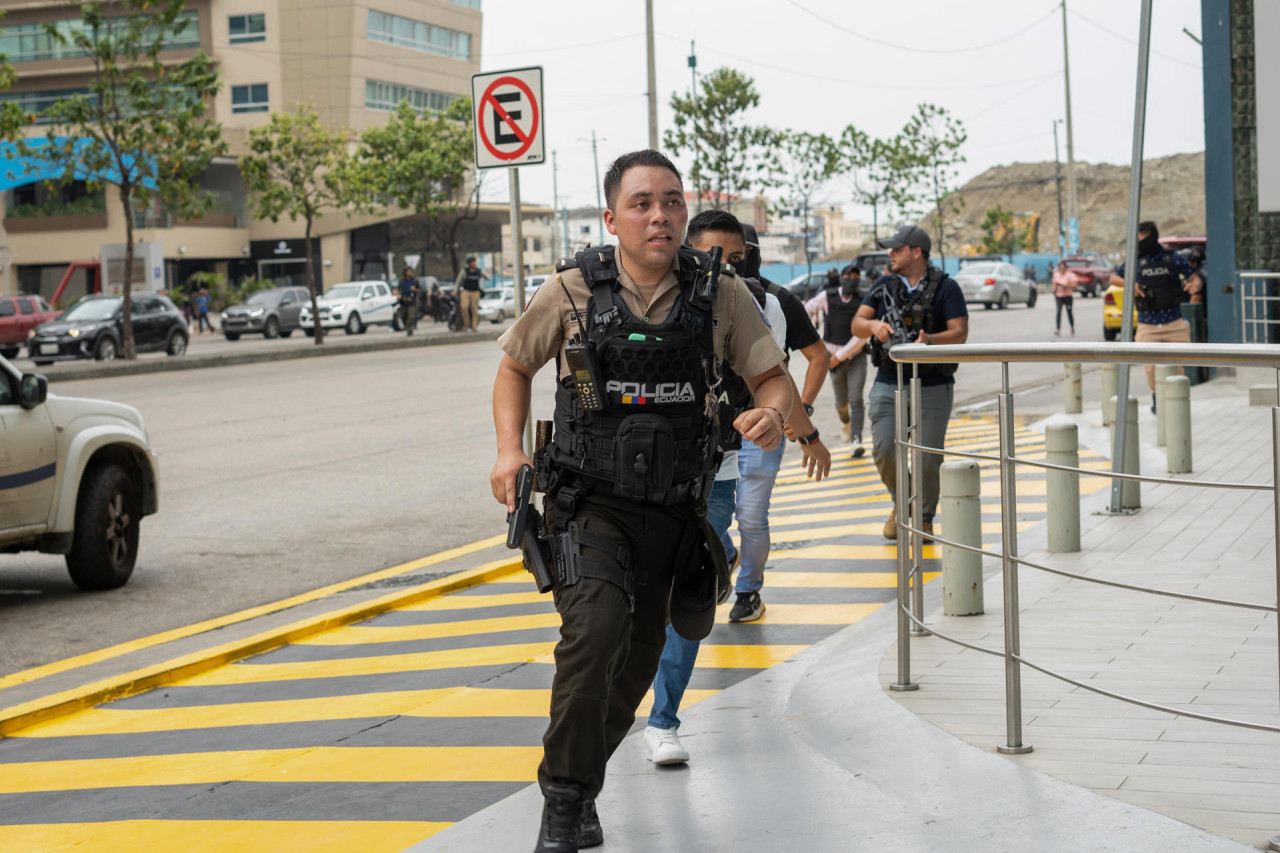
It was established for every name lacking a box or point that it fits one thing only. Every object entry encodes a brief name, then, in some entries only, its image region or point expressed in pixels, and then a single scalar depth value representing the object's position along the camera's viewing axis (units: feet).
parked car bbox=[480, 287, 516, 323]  180.34
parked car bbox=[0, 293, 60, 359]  124.98
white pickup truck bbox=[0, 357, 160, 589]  26.32
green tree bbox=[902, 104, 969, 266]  214.07
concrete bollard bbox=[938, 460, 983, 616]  20.58
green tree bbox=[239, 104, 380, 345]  137.08
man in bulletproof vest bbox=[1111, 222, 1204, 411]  47.24
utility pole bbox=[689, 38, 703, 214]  158.64
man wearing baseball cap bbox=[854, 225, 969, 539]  26.73
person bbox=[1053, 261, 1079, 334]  97.50
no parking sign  30.63
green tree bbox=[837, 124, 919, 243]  211.00
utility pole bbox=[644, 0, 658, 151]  116.37
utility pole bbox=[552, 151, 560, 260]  375.70
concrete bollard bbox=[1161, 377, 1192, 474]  31.40
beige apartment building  219.82
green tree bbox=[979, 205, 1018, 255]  310.65
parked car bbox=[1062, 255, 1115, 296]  190.60
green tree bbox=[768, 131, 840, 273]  199.21
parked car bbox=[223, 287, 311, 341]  146.72
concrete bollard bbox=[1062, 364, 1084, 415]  48.98
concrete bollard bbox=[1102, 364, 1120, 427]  42.99
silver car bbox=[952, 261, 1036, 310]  155.74
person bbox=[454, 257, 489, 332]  132.57
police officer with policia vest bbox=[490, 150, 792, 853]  12.14
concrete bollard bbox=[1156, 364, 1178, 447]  37.55
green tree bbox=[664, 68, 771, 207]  166.40
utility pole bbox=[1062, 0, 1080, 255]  184.15
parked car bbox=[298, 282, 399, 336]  156.25
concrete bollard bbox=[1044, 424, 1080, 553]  23.07
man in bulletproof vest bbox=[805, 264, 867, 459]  44.37
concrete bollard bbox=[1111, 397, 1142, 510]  28.12
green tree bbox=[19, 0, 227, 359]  102.17
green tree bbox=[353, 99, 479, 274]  170.40
